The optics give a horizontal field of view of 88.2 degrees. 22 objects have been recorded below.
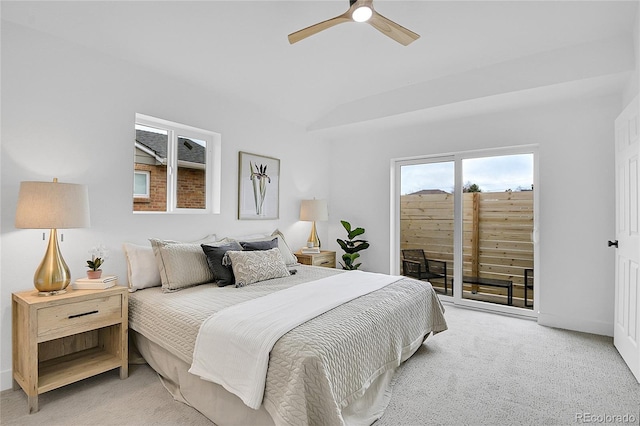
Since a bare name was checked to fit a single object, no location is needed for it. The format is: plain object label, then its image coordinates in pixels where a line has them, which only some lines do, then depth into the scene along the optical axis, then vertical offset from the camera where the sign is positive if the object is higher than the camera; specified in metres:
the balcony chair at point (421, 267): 4.36 -0.73
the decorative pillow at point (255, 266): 2.72 -0.46
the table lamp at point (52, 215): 2.02 -0.02
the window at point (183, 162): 3.27 +0.55
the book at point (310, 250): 4.35 -0.50
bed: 1.51 -0.78
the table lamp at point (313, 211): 4.42 +0.03
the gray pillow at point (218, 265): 2.73 -0.44
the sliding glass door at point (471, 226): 3.85 -0.16
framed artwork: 3.81 +0.32
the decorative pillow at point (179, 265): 2.59 -0.42
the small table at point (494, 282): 3.94 -0.85
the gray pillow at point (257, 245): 3.19 -0.32
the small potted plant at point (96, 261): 2.35 -0.35
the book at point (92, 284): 2.30 -0.50
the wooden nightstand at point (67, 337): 1.97 -0.85
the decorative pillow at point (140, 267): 2.60 -0.44
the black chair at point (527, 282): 3.81 -0.80
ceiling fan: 1.93 +1.20
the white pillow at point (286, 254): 3.60 -0.45
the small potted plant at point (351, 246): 4.70 -0.48
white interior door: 2.41 -0.19
